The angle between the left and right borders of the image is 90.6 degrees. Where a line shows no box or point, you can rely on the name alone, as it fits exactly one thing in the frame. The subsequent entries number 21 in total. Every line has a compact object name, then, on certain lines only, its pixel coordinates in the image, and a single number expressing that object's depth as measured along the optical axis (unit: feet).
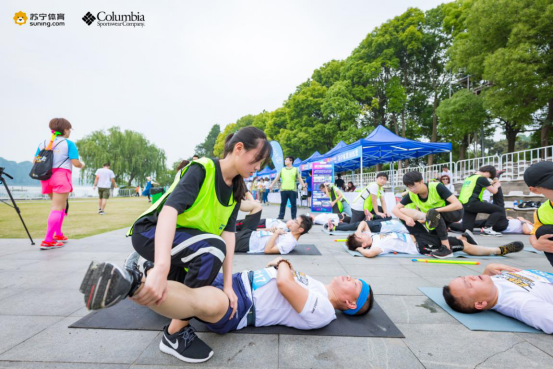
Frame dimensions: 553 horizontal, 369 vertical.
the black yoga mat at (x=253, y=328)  6.42
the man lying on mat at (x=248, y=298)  3.57
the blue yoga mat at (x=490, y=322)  6.70
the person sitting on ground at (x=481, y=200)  20.33
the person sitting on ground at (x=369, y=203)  22.39
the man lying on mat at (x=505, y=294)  6.97
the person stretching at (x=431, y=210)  14.66
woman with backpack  14.67
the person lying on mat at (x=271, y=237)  14.44
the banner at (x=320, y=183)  40.73
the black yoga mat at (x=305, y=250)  15.12
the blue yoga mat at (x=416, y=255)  14.69
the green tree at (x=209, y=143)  273.33
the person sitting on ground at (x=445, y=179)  30.00
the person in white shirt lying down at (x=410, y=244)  14.84
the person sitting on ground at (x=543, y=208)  8.07
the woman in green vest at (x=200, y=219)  5.15
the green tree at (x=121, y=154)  104.32
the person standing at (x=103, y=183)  35.64
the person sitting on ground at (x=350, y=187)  42.50
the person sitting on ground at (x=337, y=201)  29.19
